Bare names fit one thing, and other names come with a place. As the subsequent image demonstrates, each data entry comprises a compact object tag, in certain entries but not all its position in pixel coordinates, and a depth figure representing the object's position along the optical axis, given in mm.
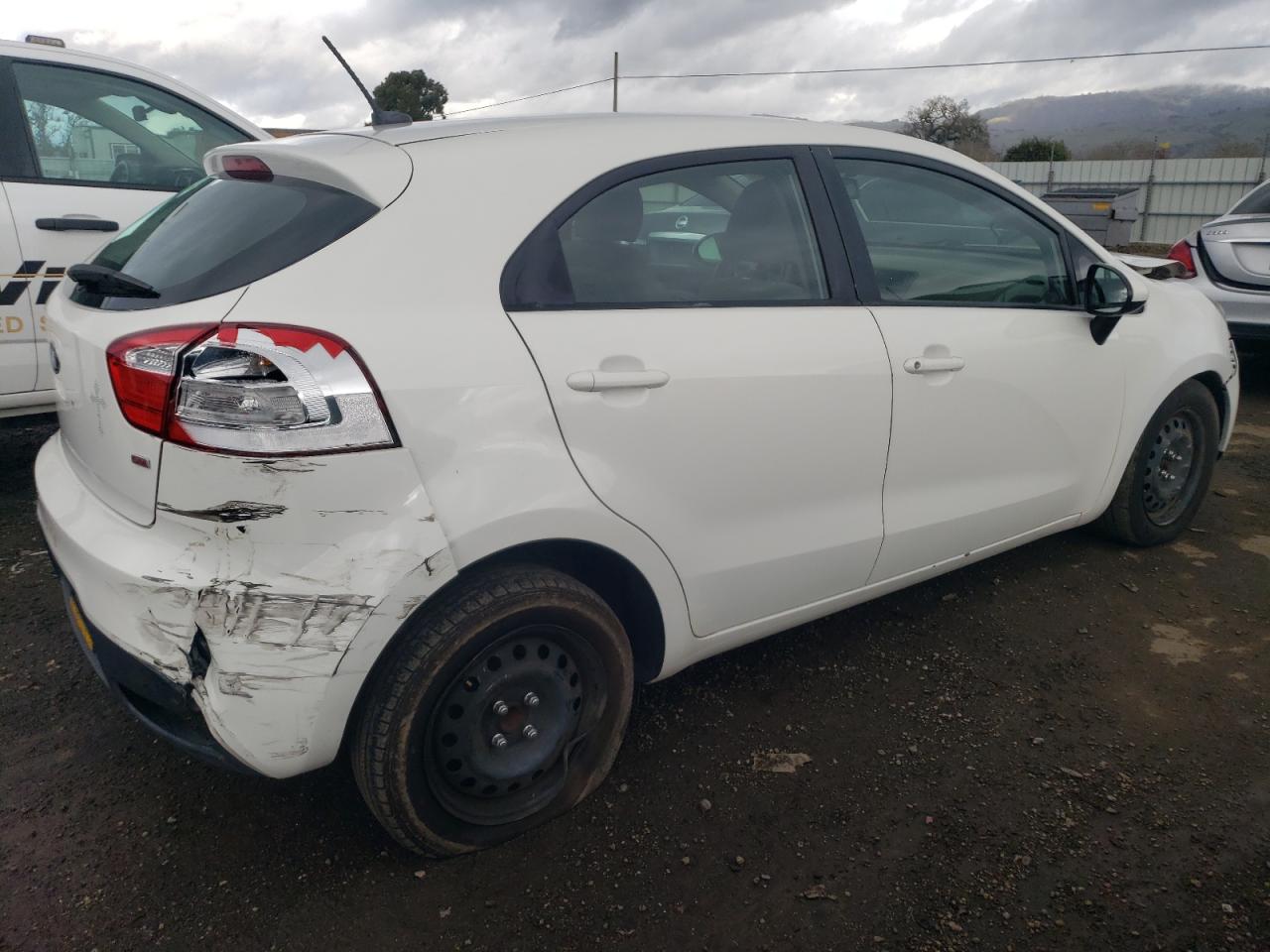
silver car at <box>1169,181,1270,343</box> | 6270
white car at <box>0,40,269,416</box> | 4027
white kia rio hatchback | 1844
